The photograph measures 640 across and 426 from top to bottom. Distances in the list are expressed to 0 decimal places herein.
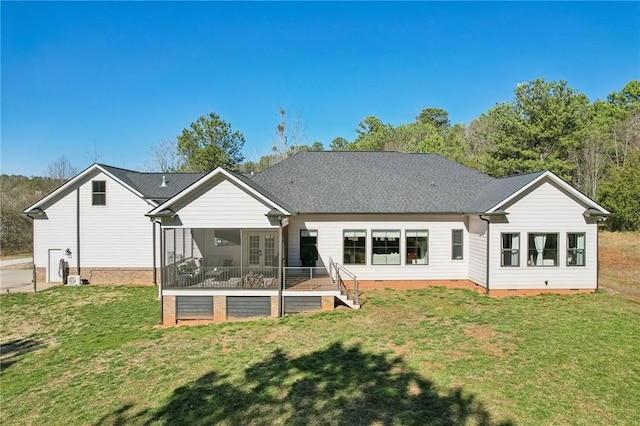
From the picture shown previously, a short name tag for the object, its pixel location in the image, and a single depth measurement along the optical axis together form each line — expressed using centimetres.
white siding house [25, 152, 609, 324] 1422
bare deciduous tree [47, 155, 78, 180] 5156
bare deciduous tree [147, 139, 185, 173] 4505
